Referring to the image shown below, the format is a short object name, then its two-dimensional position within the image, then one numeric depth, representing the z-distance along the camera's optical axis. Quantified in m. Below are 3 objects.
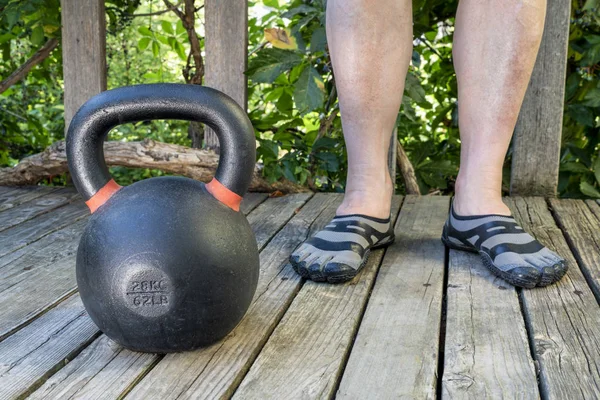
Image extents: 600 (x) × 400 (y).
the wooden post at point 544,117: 2.90
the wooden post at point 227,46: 2.98
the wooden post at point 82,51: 3.09
